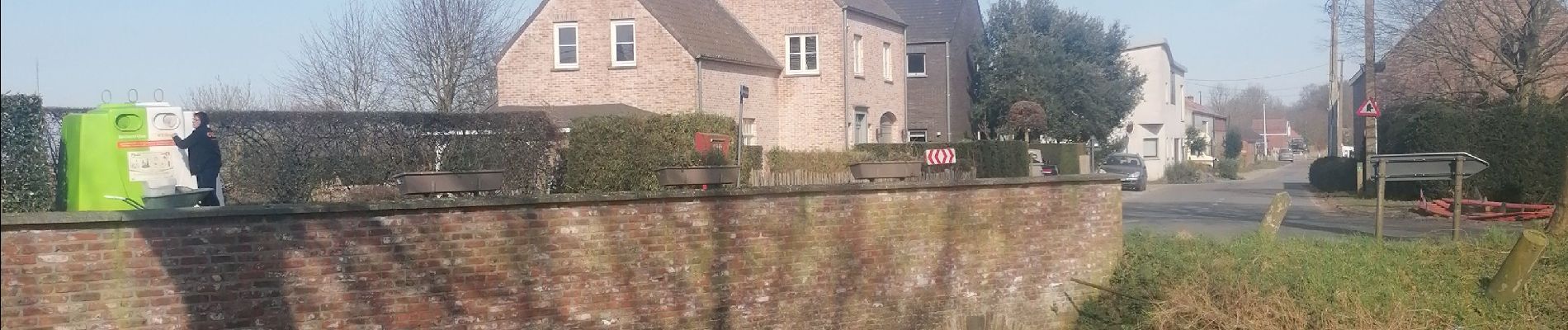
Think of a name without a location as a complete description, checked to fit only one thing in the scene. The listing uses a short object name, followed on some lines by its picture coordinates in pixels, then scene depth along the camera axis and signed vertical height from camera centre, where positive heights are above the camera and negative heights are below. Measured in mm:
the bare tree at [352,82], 31703 +2221
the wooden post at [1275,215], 14242 -757
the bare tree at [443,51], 31641 +3055
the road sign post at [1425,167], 14219 -188
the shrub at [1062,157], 34812 -24
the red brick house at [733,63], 28203 +2466
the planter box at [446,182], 9289 -144
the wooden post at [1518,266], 11625 -1144
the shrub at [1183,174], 45531 -756
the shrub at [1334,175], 32125 -636
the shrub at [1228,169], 50844 -664
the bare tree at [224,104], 28628 +1597
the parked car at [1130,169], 36844 -443
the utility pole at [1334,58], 30922 +2517
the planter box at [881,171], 11758 -120
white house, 50750 +1889
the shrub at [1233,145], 68750 +488
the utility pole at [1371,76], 26516 +1737
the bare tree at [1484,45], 24625 +2231
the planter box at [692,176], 10414 -130
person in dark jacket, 11445 +129
